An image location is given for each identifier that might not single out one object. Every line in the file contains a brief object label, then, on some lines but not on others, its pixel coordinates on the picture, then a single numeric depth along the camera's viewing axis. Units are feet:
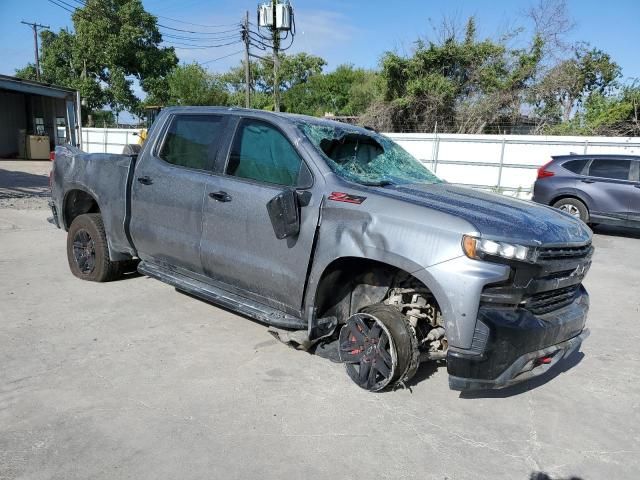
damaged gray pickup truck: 9.93
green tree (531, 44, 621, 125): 74.08
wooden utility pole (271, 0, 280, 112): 76.69
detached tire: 11.04
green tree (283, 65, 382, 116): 165.17
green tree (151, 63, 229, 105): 132.36
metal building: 81.56
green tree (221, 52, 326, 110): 199.00
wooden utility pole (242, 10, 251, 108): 98.89
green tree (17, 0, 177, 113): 113.91
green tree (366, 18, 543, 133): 77.25
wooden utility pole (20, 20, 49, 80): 143.51
